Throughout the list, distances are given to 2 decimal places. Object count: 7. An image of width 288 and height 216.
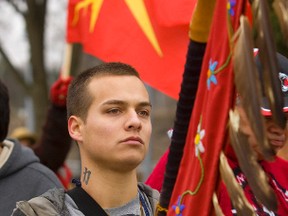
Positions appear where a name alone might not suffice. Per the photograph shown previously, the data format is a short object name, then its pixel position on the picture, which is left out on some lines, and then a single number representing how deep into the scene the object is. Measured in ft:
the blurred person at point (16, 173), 21.72
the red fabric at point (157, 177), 21.93
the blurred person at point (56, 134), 30.73
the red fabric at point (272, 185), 14.19
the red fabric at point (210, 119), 9.66
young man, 14.78
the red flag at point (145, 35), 27.40
